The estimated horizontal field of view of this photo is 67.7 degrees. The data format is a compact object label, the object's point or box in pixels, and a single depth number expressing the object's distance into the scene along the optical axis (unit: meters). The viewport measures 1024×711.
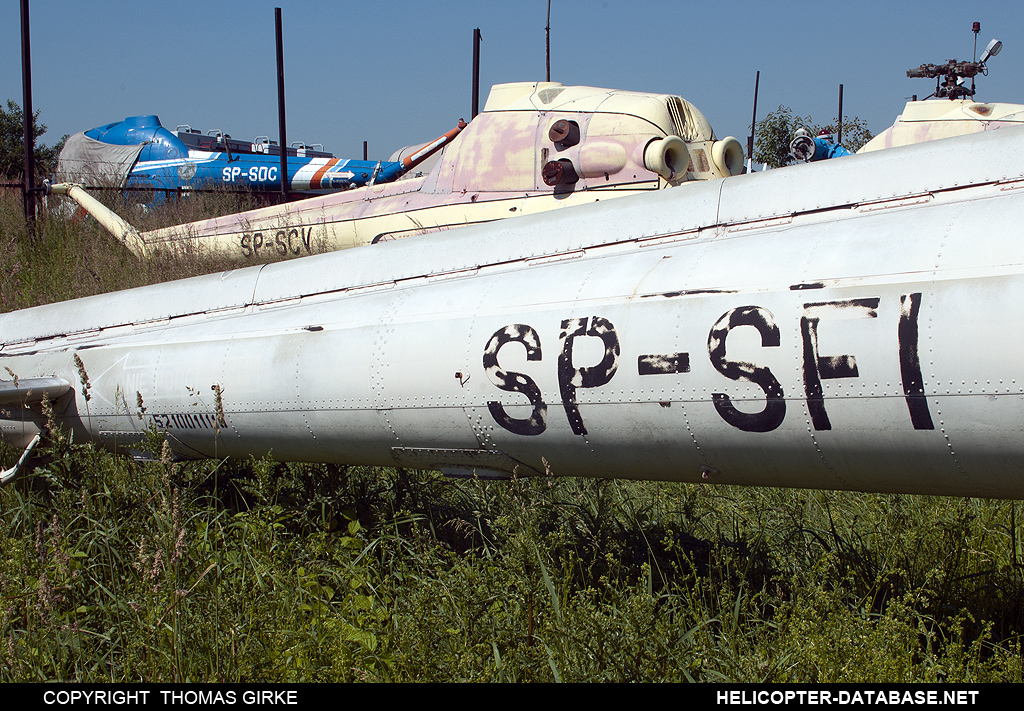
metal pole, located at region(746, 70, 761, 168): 18.61
